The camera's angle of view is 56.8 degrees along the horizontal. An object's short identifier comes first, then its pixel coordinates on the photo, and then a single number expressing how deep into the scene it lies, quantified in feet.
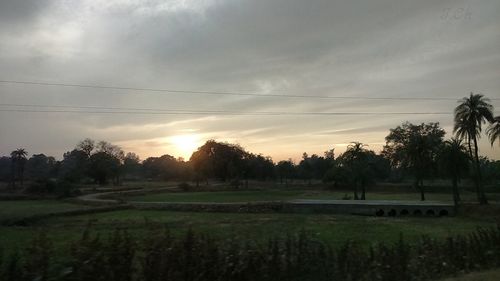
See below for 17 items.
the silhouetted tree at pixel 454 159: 176.04
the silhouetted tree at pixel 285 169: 437.99
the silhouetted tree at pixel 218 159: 414.82
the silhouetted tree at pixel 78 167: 318.96
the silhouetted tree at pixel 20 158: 376.58
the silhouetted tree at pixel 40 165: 521.65
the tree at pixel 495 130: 182.70
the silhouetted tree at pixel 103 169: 374.84
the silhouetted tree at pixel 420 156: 224.12
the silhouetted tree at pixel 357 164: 215.72
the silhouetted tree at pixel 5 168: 441.07
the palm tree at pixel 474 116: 174.43
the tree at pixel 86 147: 471.21
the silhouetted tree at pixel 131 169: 589.61
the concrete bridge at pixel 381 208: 160.86
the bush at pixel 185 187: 311.15
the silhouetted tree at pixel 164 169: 488.02
